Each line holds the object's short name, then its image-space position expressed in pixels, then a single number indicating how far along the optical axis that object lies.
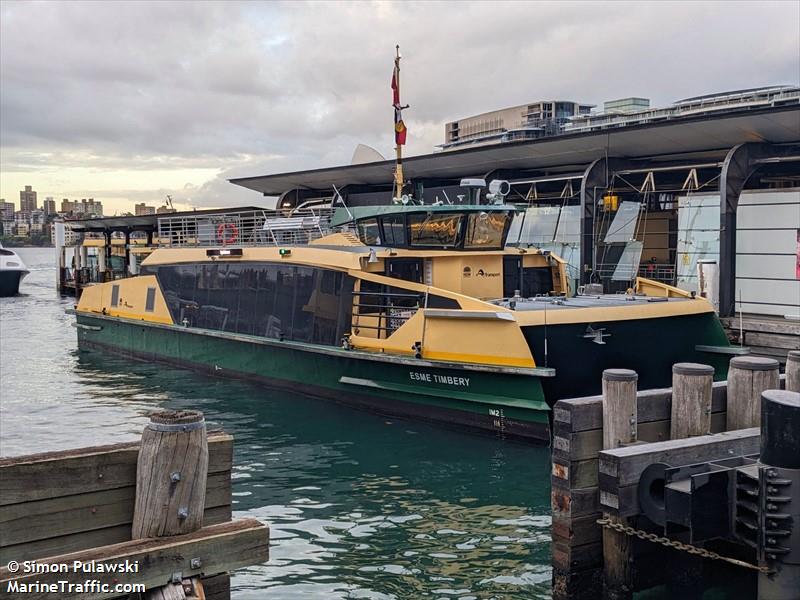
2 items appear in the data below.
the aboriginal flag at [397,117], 17.98
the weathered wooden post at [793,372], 7.50
